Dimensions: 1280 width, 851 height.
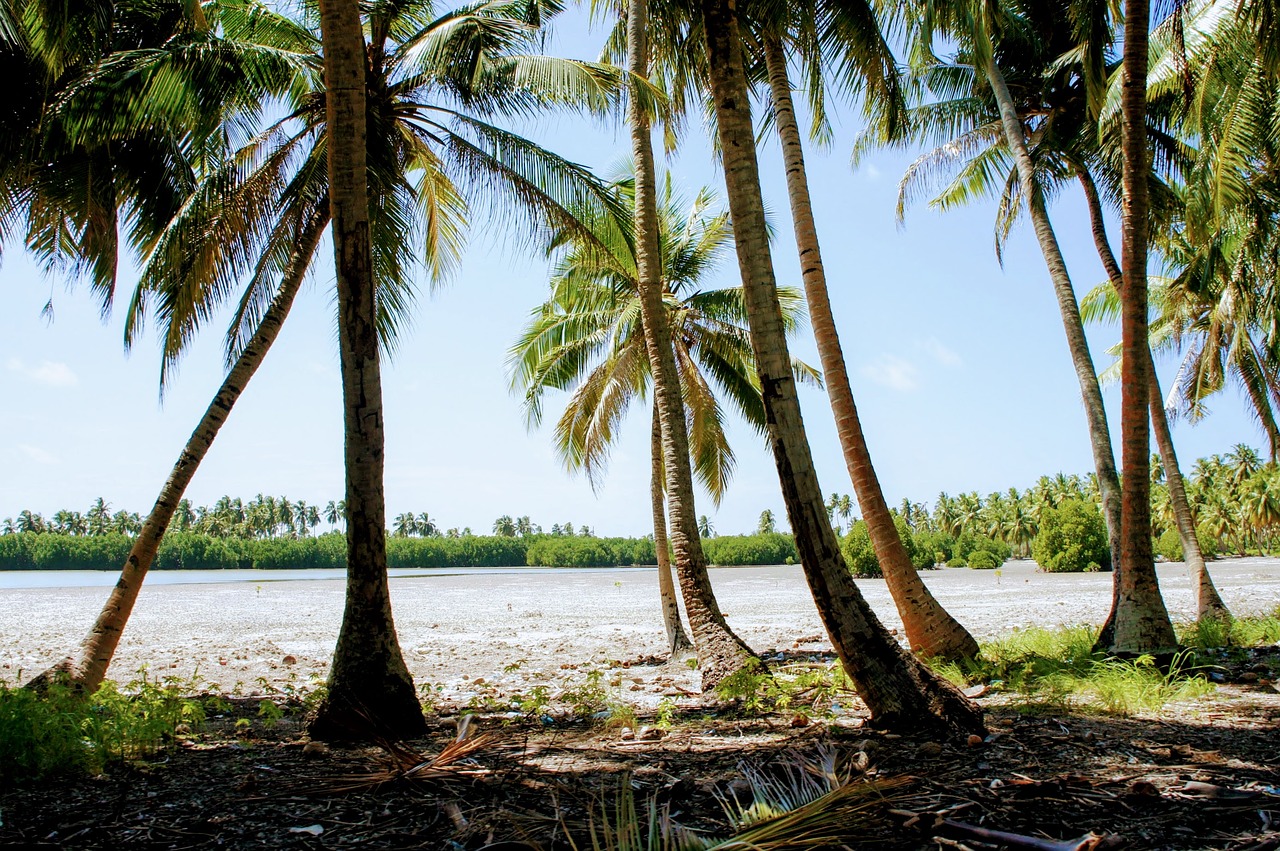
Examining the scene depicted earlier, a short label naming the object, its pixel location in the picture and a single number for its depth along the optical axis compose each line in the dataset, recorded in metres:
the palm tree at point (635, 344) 13.40
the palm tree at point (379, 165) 8.41
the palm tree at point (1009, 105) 8.08
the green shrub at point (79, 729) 4.12
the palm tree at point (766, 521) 107.12
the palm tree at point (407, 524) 127.56
